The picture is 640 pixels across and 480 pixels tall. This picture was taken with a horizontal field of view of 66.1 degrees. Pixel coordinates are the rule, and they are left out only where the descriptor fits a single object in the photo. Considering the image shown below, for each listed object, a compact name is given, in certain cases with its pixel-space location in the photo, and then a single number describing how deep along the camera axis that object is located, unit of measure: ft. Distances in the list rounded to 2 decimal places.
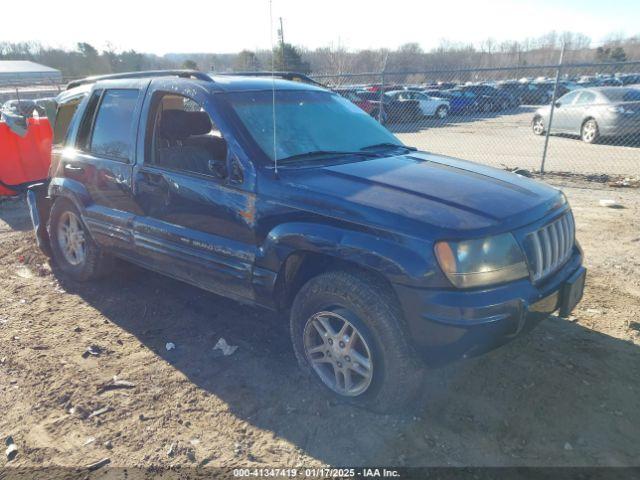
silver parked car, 41.83
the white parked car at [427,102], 70.10
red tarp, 26.99
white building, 178.60
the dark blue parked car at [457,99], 79.05
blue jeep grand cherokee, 8.37
